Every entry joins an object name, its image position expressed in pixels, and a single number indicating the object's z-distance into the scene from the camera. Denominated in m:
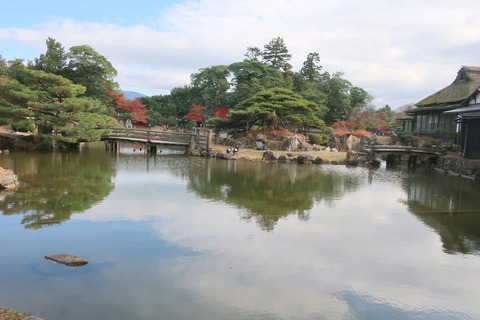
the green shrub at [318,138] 29.75
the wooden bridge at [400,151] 23.92
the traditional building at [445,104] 25.78
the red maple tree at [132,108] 35.37
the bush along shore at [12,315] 4.23
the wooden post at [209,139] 25.22
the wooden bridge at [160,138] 24.95
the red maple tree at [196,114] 38.56
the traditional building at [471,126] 19.42
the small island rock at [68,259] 6.43
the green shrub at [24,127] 22.05
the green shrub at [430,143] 25.62
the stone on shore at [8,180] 11.57
